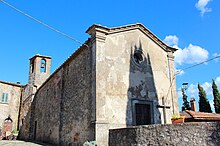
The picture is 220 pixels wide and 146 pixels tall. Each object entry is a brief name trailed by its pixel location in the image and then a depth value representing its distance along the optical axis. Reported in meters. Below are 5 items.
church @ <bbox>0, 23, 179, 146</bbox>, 9.28
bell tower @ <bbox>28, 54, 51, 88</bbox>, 23.09
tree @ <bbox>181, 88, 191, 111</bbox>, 31.24
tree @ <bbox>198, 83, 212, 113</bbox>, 26.32
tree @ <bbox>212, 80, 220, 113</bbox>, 25.11
